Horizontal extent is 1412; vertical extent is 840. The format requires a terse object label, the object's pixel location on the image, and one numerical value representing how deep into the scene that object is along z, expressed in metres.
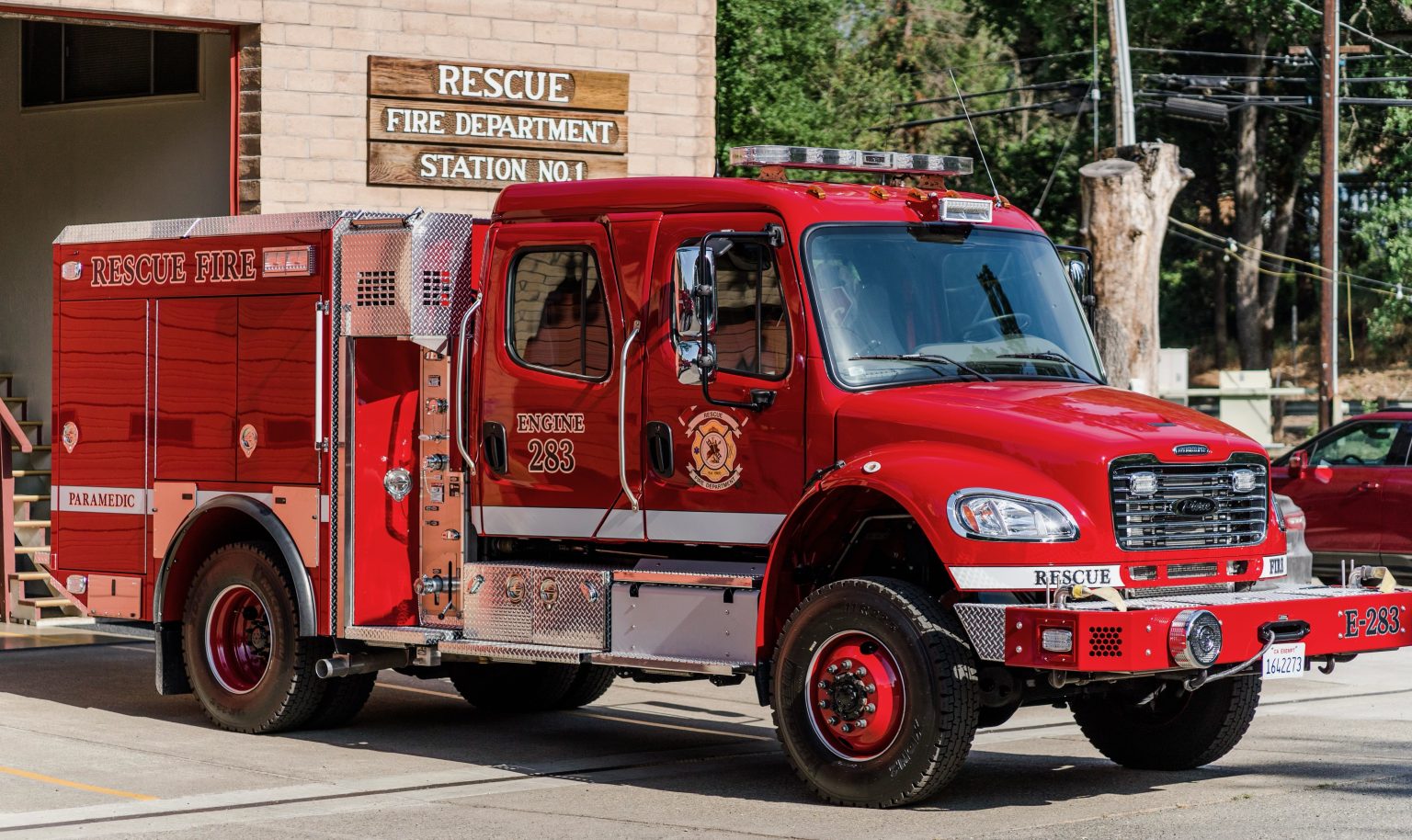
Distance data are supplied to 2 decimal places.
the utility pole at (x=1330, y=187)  30.09
